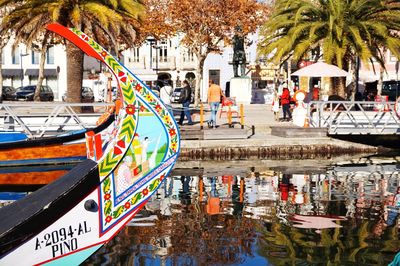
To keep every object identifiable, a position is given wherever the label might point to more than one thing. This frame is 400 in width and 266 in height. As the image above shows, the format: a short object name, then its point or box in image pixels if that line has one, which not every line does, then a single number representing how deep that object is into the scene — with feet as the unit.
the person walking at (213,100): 77.51
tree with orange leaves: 141.28
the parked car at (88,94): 174.81
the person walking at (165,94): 85.97
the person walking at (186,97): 80.74
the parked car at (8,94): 179.92
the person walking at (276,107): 92.68
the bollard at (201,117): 76.69
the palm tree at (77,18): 84.84
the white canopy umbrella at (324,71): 93.40
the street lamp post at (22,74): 221.70
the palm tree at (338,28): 95.81
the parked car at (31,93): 177.58
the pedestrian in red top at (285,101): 92.32
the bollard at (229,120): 78.20
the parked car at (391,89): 170.19
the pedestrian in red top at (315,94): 111.91
